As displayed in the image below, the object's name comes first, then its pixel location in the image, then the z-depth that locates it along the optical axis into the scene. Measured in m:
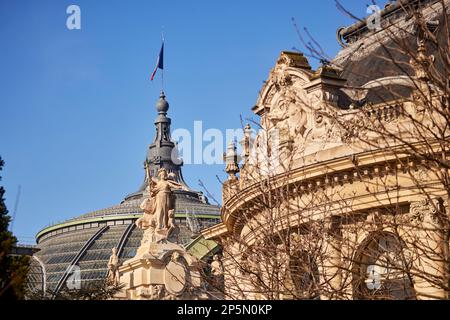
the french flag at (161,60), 72.94
